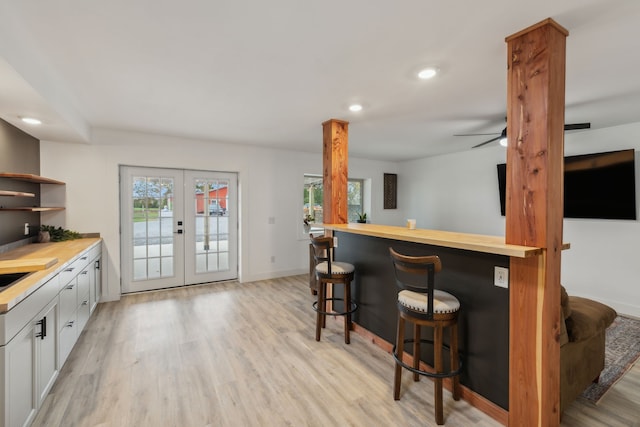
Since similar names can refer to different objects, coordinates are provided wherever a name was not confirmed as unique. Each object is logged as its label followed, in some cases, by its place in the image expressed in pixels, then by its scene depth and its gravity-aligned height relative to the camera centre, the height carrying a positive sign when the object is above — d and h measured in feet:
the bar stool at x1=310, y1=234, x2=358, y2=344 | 9.73 -2.17
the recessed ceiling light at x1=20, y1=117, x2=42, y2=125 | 9.56 +2.94
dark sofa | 6.31 -3.05
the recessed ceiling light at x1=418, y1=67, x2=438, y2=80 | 7.78 +3.69
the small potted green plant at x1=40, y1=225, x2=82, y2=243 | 12.35 -1.04
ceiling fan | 10.07 +2.87
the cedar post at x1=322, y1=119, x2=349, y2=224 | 12.08 +1.49
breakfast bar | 6.22 -2.01
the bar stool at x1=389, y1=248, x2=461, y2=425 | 6.18 -2.32
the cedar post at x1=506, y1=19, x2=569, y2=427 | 5.49 -0.08
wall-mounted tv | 12.35 +1.07
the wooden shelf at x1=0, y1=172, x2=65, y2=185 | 9.30 +1.09
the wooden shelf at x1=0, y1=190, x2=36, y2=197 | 8.38 +0.46
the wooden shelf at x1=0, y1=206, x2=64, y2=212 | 9.60 +0.00
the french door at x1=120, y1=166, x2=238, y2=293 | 14.71 -0.96
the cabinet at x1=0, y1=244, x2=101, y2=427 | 5.08 -2.94
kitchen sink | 7.02 -1.65
